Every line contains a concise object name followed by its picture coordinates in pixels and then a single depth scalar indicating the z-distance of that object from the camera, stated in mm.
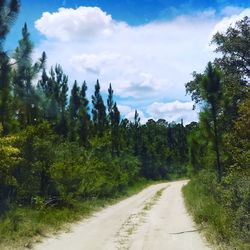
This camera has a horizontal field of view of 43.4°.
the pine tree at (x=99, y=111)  41039
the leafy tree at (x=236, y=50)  22407
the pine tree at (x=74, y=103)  37611
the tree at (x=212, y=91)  17183
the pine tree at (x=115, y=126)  43185
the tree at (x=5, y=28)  10156
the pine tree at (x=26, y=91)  16974
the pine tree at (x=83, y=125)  35259
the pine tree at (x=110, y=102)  42787
